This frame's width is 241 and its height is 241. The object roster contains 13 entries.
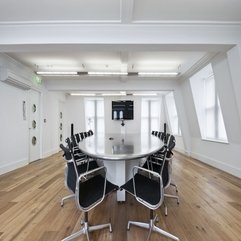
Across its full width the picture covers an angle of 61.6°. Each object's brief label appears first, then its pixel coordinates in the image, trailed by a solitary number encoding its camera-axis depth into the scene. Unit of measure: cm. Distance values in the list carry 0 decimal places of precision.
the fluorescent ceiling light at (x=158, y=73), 589
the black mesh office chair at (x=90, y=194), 180
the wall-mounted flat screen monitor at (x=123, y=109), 820
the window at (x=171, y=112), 957
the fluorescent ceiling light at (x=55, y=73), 577
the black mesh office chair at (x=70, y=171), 195
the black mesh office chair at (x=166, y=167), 211
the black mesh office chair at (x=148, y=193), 183
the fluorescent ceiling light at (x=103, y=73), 589
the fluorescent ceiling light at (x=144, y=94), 1019
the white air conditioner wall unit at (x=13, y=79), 448
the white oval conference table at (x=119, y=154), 218
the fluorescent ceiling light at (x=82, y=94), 1014
